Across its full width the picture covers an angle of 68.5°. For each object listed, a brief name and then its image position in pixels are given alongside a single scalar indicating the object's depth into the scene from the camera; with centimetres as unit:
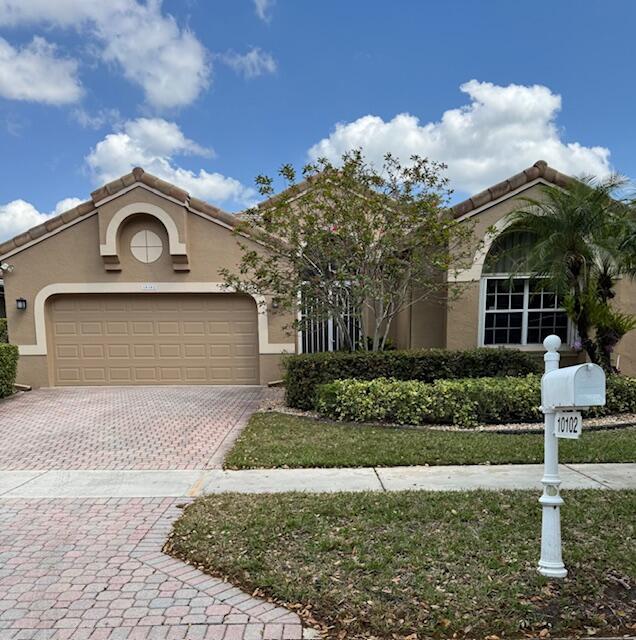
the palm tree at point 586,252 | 865
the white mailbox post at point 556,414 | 274
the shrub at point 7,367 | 1059
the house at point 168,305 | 1143
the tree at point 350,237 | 858
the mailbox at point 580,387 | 273
